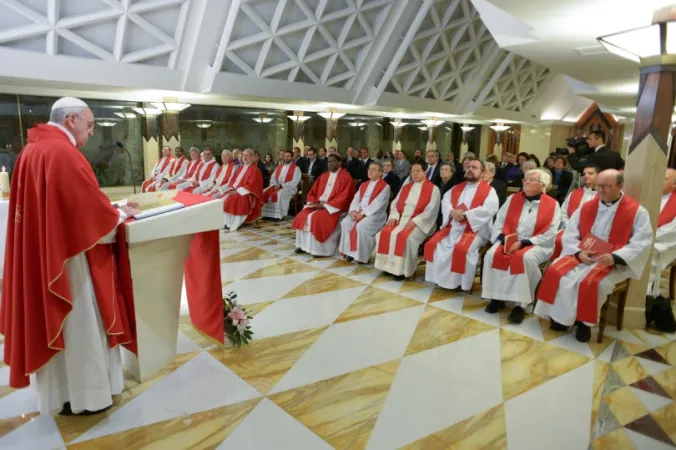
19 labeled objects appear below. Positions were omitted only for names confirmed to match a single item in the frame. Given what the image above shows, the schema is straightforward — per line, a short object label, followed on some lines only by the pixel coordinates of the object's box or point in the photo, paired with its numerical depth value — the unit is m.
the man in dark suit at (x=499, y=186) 6.25
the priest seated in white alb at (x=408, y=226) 5.52
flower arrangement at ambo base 3.65
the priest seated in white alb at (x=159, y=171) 10.63
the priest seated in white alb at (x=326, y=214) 6.55
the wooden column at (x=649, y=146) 3.90
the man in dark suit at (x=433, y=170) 7.25
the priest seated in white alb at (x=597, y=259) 3.85
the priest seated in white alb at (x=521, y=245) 4.43
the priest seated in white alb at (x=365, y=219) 6.19
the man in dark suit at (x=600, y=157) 5.23
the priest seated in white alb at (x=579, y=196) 4.91
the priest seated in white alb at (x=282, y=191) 9.48
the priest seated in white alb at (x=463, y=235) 5.01
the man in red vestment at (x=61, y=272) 2.40
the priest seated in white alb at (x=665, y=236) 4.61
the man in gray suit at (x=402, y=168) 12.18
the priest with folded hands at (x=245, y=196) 8.54
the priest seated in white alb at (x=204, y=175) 9.57
